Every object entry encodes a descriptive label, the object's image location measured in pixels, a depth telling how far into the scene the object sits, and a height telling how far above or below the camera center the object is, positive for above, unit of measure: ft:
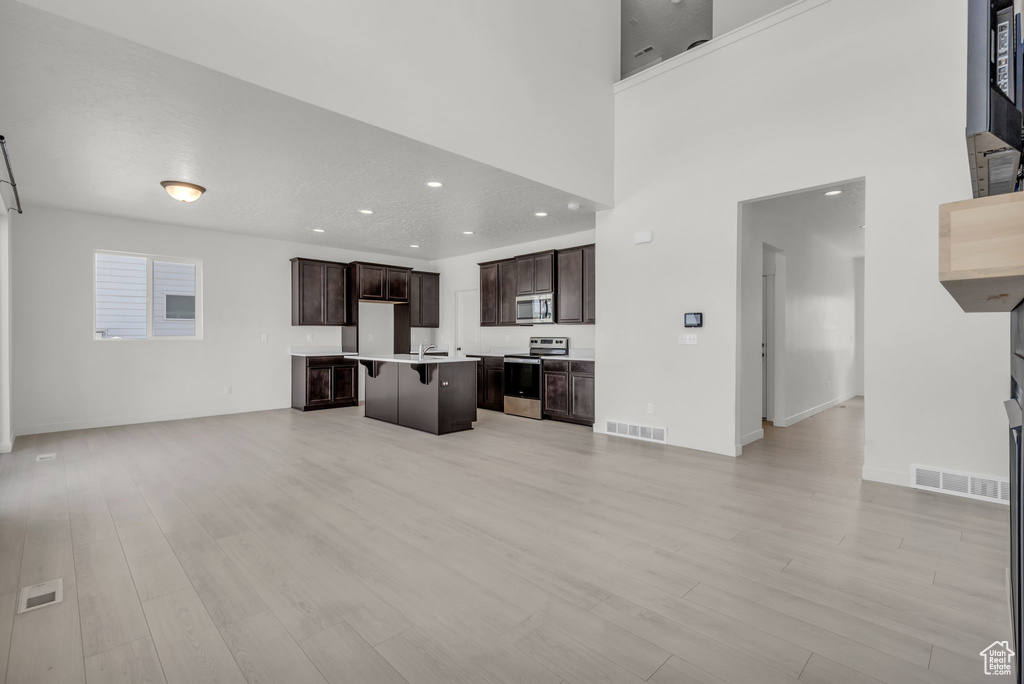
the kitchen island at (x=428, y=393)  18.10 -2.09
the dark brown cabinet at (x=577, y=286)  21.22 +2.54
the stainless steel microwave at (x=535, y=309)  22.61 +1.61
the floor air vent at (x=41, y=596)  6.73 -3.79
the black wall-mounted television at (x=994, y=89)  2.69 +1.53
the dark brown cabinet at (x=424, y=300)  29.43 +2.66
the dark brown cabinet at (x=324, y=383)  23.79 -2.16
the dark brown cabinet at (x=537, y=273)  22.66 +3.41
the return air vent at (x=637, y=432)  16.48 -3.32
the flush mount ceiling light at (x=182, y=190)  14.92 +4.89
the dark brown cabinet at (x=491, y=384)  24.31 -2.24
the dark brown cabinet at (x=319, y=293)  24.67 +2.61
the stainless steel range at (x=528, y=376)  22.06 -1.68
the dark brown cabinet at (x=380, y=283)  26.13 +3.37
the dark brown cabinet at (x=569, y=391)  20.12 -2.23
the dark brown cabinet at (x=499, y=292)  24.75 +2.69
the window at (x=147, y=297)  19.98 +1.99
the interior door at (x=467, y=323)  28.55 +1.18
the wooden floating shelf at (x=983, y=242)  2.23 +0.49
